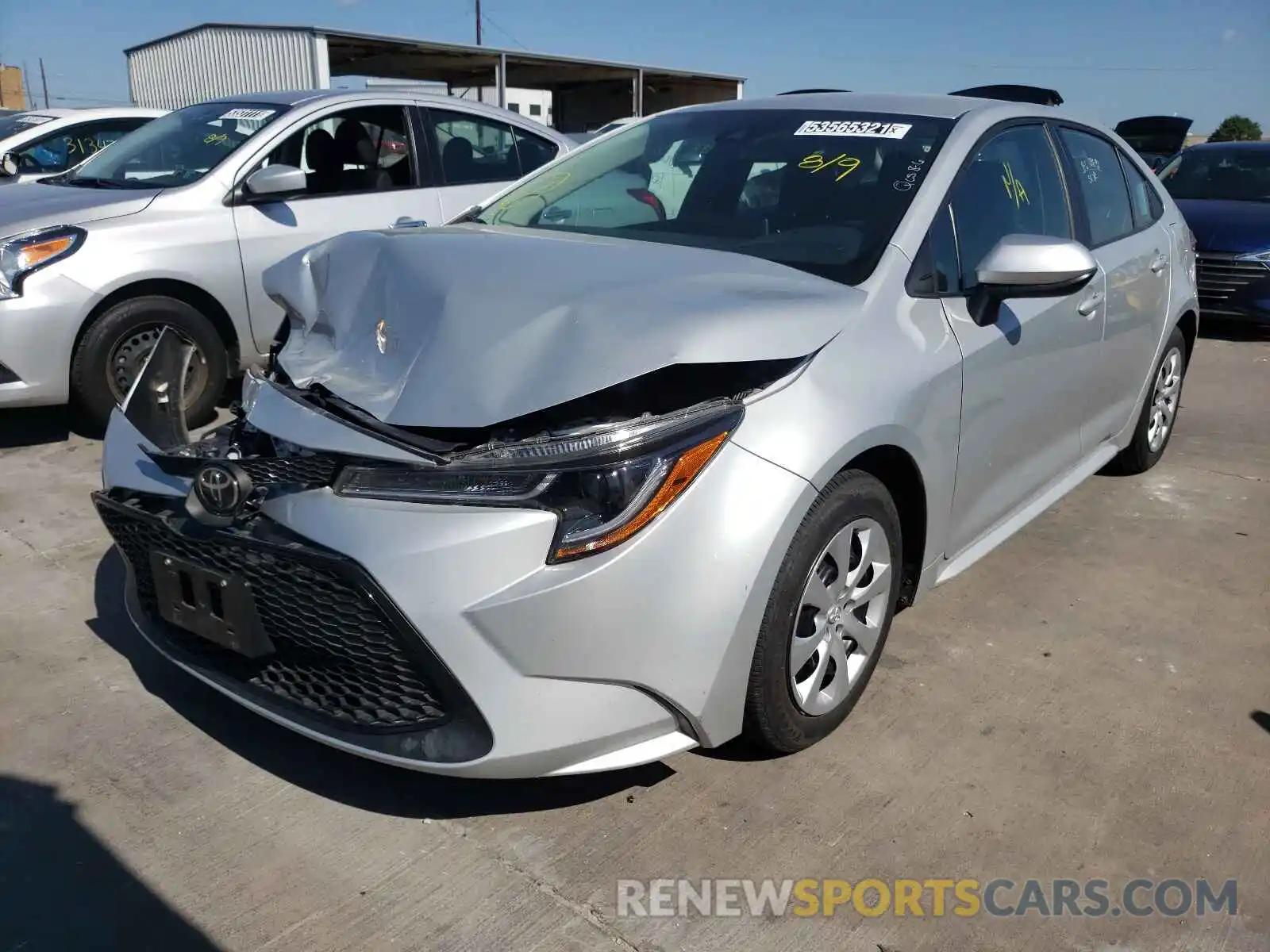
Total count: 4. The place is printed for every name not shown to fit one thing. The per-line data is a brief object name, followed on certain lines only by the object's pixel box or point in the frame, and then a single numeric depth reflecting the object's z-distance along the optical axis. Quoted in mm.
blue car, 8125
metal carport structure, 20531
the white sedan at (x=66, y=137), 8344
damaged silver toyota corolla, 2031
